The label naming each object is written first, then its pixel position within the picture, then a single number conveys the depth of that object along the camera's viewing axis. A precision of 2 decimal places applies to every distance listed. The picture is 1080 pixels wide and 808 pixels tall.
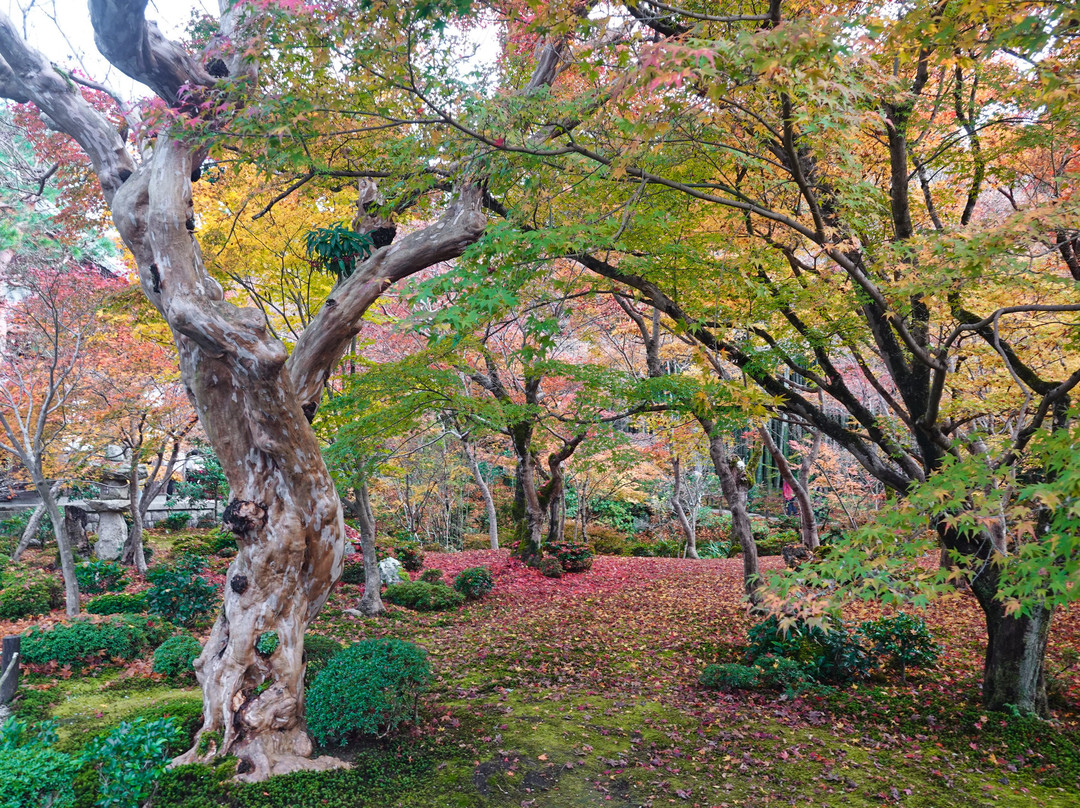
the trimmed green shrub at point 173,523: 17.41
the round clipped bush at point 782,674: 6.82
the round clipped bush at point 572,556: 14.17
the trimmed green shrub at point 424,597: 11.11
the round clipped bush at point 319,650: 6.54
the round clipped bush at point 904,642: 6.96
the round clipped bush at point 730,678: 6.74
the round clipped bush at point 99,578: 10.38
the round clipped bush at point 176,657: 6.82
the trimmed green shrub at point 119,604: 8.91
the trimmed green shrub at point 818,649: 6.98
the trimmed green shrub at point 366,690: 4.82
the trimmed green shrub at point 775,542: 18.03
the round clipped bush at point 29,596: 9.05
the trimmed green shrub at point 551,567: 13.52
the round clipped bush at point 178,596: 8.75
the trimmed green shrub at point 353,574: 12.18
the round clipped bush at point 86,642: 6.91
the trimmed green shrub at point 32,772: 2.95
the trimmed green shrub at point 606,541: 19.98
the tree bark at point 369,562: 9.69
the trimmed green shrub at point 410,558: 13.76
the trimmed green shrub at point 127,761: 3.45
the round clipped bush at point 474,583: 11.88
